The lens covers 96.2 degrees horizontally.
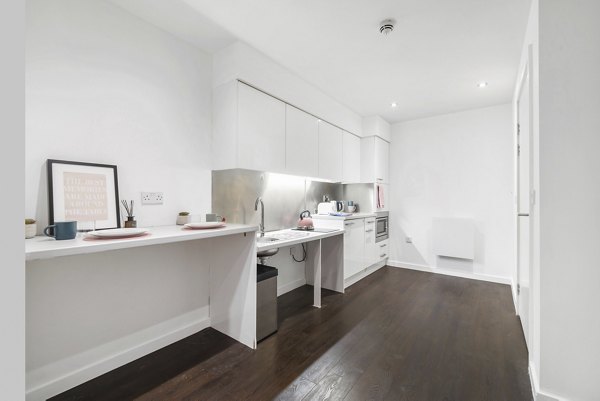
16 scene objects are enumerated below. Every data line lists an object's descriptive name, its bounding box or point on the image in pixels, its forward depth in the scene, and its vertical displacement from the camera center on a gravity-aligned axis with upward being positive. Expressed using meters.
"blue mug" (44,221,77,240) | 1.45 -0.17
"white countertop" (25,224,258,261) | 1.21 -0.23
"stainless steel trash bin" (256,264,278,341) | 2.25 -0.88
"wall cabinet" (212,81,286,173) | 2.38 +0.66
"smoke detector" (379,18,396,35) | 2.05 +1.35
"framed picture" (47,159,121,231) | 1.63 +0.04
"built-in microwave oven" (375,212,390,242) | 4.29 -0.44
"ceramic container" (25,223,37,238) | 1.48 -0.17
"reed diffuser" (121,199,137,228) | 1.92 -0.12
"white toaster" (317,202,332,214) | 3.74 -0.12
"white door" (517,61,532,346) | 2.14 -0.03
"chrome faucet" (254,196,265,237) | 2.92 -0.20
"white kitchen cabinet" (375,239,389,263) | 4.31 -0.86
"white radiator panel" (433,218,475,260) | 3.94 -0.58
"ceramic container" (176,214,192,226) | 2.24 -0.17
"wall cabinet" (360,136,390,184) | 4.30 +0.64
